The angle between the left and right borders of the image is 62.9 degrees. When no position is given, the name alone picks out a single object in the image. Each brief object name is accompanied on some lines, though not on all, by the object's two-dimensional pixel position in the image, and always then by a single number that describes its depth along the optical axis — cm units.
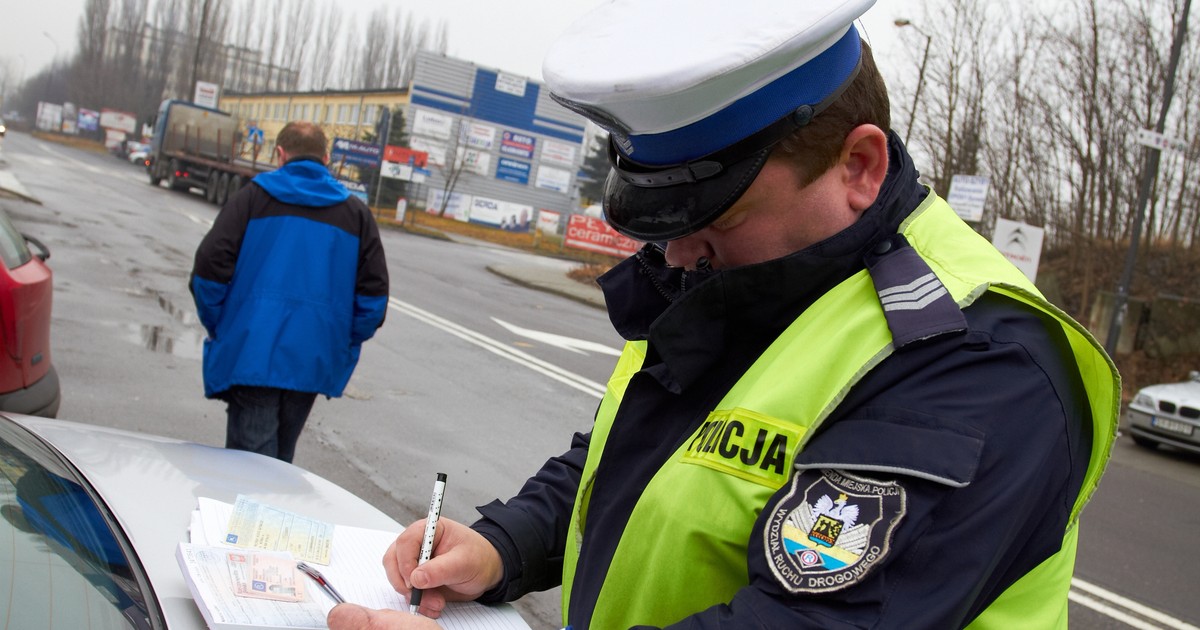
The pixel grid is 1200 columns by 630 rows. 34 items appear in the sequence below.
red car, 457
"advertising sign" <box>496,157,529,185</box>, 5400
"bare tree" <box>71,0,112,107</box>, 8031
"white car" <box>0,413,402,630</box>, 168
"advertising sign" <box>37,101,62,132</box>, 9538
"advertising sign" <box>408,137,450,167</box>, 4978
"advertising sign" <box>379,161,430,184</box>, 3650
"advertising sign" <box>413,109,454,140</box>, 5028
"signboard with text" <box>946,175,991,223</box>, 1523
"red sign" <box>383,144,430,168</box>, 3722
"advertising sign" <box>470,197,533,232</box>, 4778
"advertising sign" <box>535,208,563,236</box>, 4802
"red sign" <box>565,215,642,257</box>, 2933
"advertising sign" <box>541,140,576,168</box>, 5497
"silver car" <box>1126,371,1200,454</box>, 1098
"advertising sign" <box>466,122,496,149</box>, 5184
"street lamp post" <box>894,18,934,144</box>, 2080
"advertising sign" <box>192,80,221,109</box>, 4712
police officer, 101
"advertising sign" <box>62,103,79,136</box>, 9012
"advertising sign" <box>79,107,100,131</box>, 8381
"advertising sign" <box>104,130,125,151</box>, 6719
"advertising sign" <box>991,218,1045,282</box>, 1452
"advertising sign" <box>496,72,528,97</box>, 5306
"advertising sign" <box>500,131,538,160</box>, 5350
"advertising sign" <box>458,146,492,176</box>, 4974
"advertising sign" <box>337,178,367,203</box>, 3458
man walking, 432
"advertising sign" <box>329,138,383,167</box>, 3656
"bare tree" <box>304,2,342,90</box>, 7250
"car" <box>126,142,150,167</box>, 5434
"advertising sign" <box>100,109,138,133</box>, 7338
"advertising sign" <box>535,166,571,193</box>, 5541
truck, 3089
